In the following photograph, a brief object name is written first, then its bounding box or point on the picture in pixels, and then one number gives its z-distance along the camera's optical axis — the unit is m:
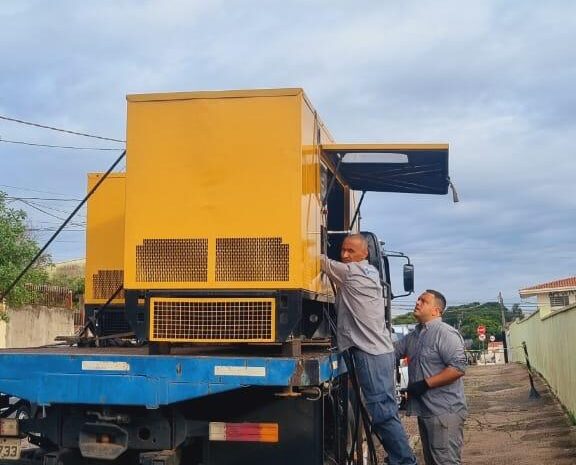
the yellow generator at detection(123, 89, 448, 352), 5.89
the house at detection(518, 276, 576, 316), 43.44
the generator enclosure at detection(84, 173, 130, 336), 8.33
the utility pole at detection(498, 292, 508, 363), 46.31
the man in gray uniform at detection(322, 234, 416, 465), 5.99
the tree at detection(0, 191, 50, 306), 19.45
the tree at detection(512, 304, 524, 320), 81.03
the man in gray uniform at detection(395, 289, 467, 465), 6.20
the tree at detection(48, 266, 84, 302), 34.81
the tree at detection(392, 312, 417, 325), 53.35
